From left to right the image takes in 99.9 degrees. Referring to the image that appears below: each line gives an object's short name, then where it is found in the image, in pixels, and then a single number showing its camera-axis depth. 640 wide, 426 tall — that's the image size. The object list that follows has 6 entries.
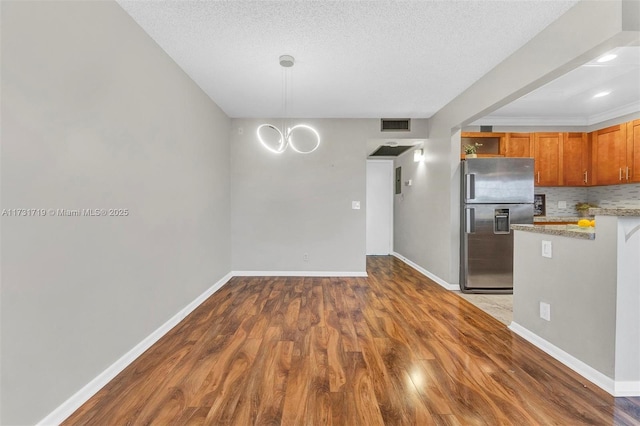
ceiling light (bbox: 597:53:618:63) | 2.61
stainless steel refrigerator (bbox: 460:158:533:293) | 3.63
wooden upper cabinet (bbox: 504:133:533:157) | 4.48
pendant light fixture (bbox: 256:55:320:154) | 4.40
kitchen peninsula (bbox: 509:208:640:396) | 1.67
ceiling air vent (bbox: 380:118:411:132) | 4.46
